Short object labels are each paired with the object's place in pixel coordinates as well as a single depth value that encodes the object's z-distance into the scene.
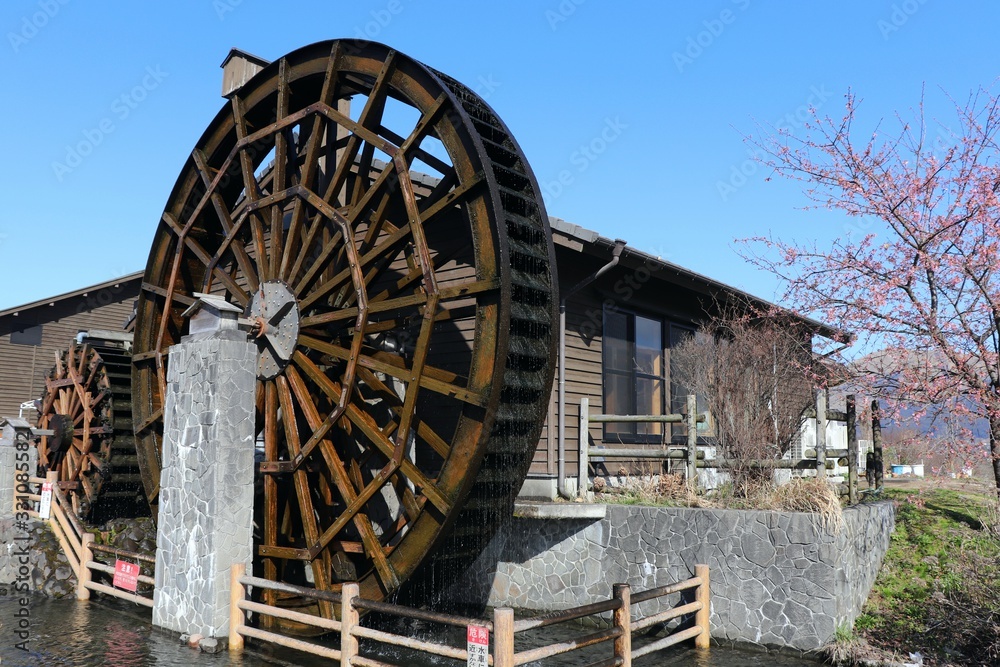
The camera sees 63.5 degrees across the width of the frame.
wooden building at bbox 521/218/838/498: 9.71
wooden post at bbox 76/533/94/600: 9.35
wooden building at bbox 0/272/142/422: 20.56
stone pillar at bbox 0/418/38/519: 11.62
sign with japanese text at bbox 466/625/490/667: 5.16
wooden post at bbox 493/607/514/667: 5.16
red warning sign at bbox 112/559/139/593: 8.48
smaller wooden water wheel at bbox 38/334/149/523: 12.56
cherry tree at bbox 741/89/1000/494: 8.50
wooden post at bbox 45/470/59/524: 10.38
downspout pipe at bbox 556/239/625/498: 9.47
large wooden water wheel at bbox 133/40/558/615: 7.26
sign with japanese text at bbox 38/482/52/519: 10.41
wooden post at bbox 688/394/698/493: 8.74
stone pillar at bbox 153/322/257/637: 7.24
